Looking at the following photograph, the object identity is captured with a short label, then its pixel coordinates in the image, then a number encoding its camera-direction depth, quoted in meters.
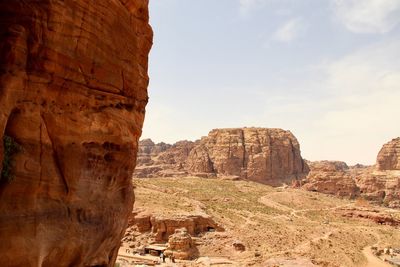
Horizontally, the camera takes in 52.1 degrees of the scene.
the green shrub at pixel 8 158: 12.34
